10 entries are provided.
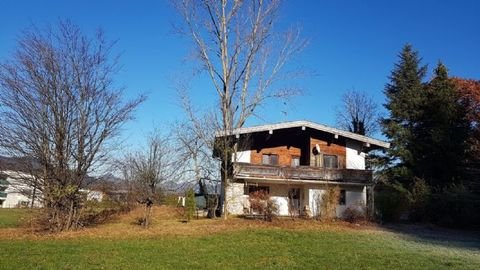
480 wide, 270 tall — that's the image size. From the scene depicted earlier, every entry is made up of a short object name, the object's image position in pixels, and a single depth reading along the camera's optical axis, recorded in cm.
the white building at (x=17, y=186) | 1767
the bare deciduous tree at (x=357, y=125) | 4741
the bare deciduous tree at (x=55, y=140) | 1736
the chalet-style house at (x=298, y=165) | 2795
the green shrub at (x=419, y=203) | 2739
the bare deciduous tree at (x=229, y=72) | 2994
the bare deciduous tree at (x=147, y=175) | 2906
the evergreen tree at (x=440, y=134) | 3120
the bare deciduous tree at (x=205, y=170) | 2814
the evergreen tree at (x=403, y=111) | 3353
